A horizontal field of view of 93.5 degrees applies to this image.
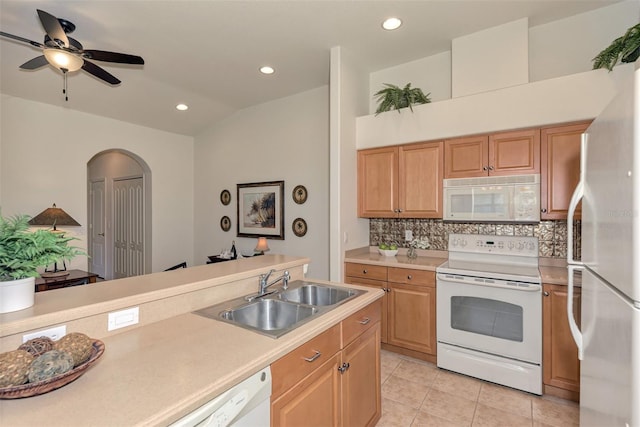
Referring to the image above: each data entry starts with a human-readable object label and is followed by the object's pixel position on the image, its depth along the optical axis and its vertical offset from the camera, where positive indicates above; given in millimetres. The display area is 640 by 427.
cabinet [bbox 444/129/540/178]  2654 +520
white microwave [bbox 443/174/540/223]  2656 +106
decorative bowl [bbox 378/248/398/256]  3352 -459
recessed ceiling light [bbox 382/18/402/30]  2721 +1729
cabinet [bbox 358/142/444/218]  3100 +323
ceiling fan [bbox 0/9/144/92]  2150 +1294
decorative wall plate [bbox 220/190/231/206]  5172 +262
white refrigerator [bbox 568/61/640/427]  996 -223
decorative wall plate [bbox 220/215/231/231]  5188 -189
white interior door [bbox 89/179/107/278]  6410 -307
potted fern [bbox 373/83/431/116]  3176 +1205
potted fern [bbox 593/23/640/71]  2037 +1132
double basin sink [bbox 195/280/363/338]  1533 -538
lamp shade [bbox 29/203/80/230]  3703 -55
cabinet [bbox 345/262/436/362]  2830 -946
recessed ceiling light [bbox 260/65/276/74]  3578 +1720
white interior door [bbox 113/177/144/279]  5492 -256
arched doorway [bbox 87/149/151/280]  5359 -40
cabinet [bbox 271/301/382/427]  1215 -802
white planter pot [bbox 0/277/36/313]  1053 -291
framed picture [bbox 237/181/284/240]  4484 +33
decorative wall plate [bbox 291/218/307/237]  4210 -217
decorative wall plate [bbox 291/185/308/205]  4207 +246
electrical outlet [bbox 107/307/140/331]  1240 -447
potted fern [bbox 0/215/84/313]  1023 -145
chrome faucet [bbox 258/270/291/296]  1820 -437
